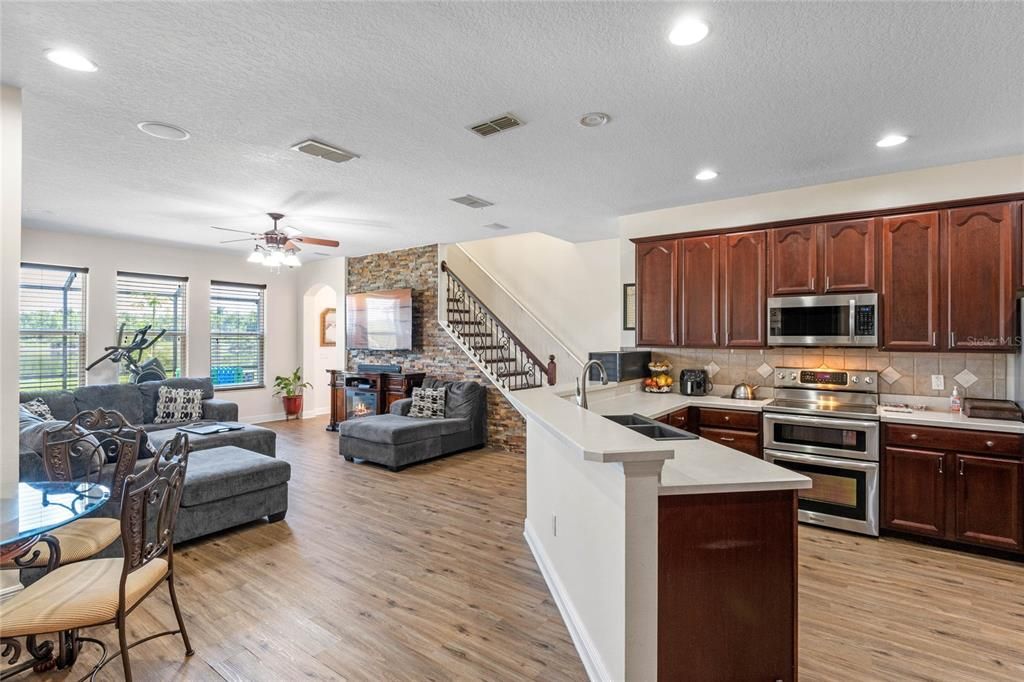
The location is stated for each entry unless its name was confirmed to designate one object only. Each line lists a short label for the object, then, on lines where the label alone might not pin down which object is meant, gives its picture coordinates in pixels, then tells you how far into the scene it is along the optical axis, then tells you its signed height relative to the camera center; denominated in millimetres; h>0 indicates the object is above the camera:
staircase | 6895 +36
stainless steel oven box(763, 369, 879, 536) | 3584 -799
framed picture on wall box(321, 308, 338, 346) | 9570 +296
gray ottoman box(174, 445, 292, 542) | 3523 -1143
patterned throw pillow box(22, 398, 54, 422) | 4812 -670
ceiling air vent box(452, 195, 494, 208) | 4691 +1398
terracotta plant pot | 8648 -1114
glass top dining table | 1852 -718
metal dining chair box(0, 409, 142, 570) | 2218 -834
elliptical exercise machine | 6535 -229
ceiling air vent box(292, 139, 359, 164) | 3328 +1358
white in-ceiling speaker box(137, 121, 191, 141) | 3006 +1347
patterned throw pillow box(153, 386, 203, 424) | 5909 -780
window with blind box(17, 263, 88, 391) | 5984 +184
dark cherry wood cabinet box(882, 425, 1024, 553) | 3184 -972
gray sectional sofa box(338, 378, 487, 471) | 5508 -1076
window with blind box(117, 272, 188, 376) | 6832 +456
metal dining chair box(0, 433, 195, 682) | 1823 -1004
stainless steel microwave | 3846 +193
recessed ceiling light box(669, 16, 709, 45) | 2039 +1348
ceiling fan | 5188 +1048
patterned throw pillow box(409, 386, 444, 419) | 6461 -814
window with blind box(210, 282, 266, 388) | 7875 +136
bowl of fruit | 4855 -364
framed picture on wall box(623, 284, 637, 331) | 5388 +415
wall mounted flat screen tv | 7438 +362
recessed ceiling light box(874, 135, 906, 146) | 3209 +1364
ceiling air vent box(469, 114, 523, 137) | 2933 +1357
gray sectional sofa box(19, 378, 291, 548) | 3492 -1050
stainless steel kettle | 4445 -445
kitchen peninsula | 1777 -852
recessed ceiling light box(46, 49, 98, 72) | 2234 +1328
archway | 9086 -180
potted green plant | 8562 -856
